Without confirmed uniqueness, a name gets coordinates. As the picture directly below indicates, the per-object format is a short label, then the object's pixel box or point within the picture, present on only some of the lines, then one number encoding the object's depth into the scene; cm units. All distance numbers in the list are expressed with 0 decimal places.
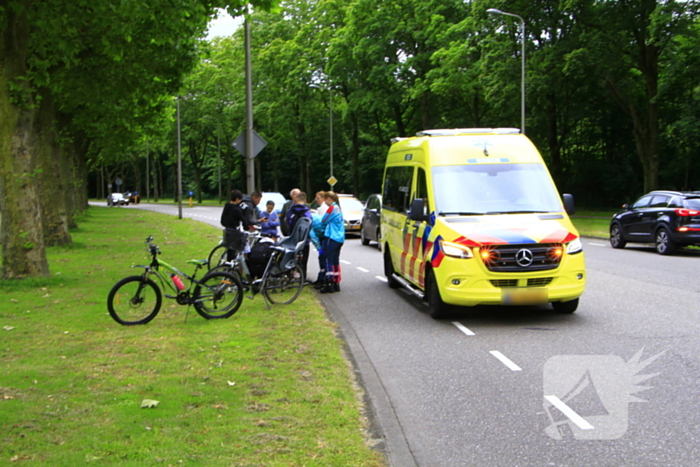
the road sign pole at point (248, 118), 1616
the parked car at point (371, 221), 2247
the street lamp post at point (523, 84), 3183
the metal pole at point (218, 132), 6914
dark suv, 1911
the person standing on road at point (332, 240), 1278
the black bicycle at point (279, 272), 1109
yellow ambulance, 934
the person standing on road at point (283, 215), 1707
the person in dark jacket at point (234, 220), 1209
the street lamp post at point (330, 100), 5345
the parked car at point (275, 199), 2656
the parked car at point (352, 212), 2627
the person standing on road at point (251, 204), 1255
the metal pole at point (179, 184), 4134
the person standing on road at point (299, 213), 1312
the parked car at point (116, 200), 7700
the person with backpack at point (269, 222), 1558
